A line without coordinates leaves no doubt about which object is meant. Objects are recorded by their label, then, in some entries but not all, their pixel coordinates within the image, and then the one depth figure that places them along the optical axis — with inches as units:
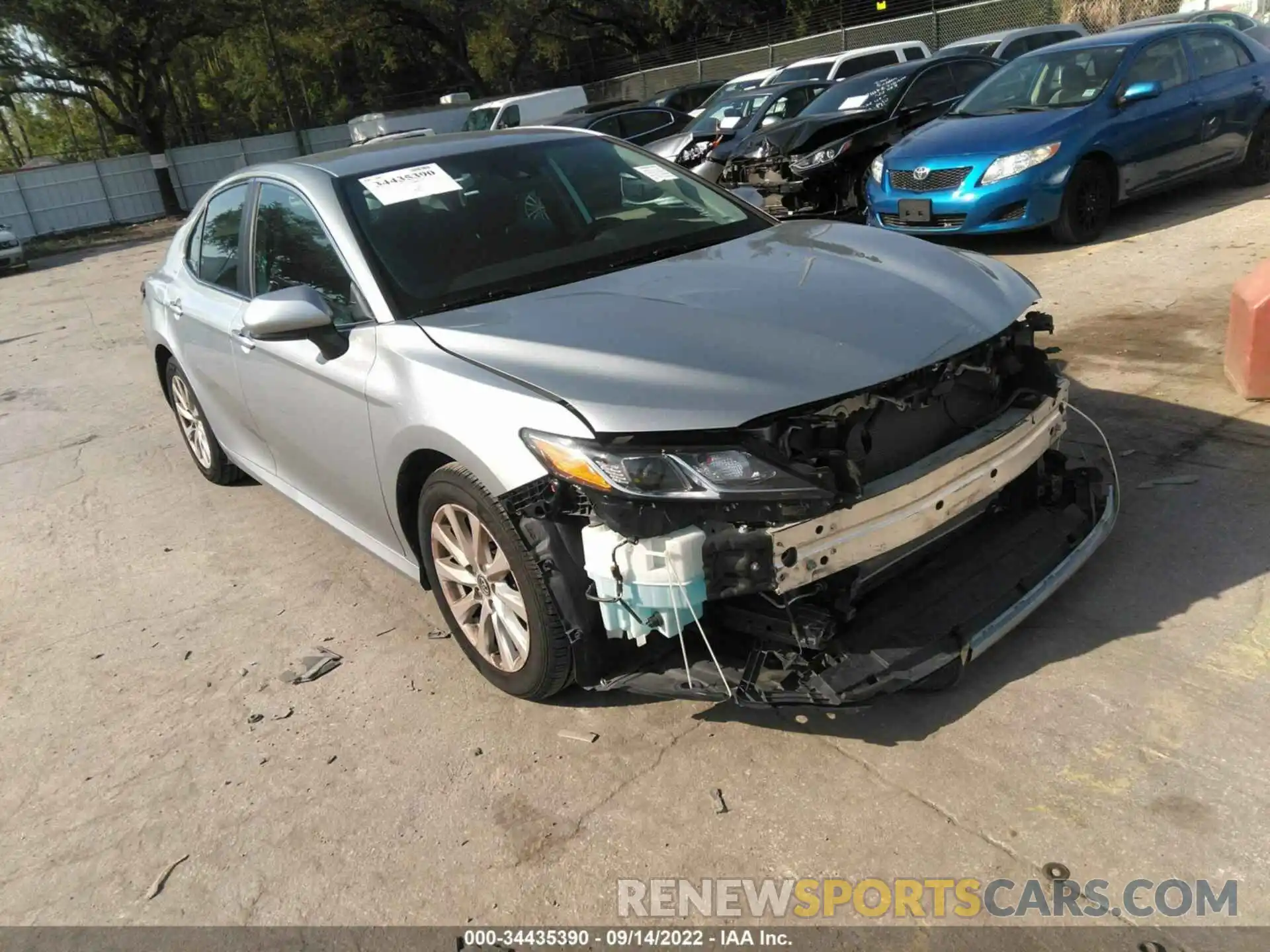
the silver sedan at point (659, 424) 102.9
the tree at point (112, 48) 1152.8
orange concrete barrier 177.9
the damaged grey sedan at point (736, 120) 496.4
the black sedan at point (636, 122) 580.1
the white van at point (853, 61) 666.2
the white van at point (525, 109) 850.8
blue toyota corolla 308.3
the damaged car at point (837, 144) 394.9
